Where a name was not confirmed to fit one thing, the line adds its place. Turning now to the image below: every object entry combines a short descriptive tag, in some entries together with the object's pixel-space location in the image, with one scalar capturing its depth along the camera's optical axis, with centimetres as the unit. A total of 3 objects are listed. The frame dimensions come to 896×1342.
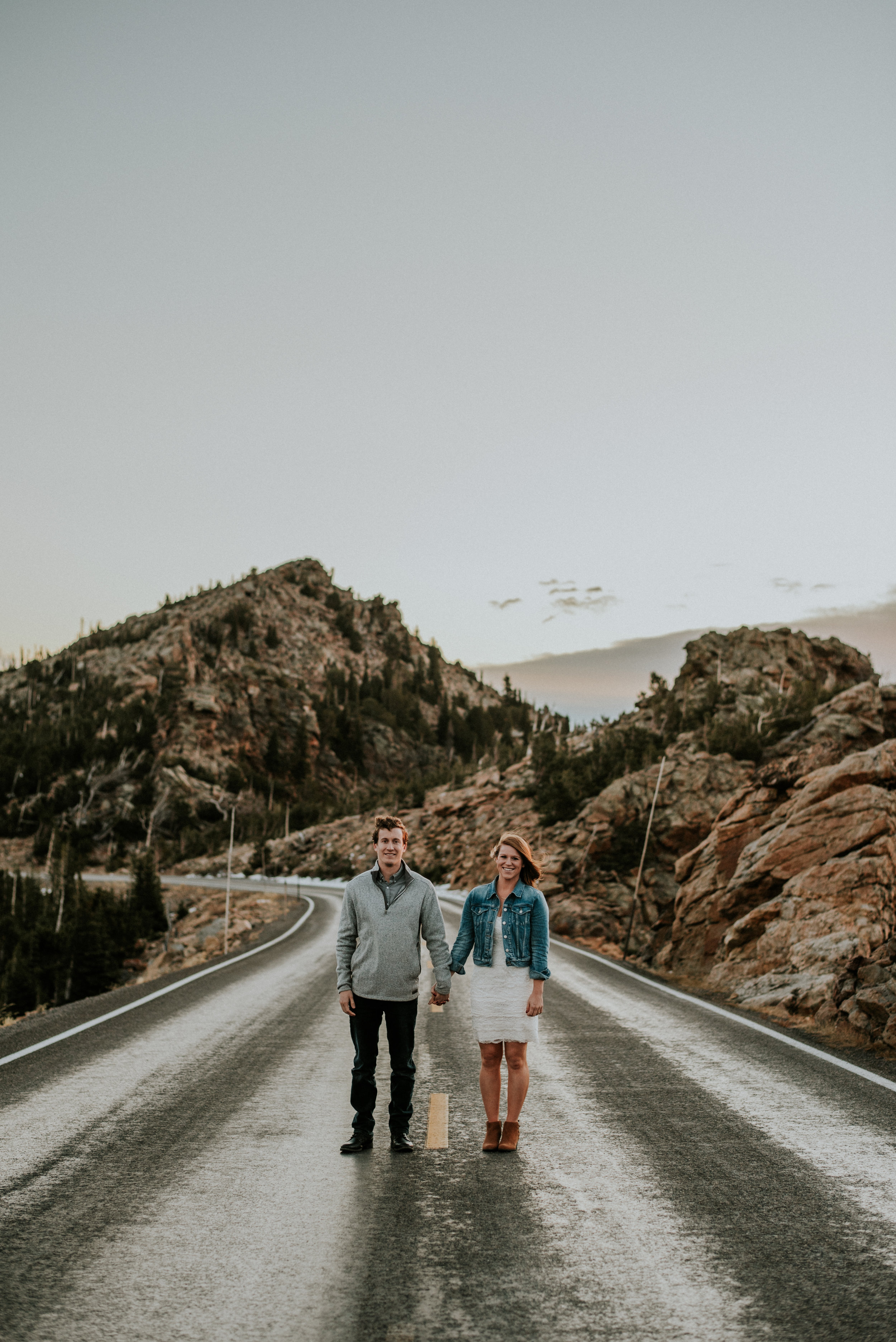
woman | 541
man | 546
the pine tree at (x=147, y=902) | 5353
